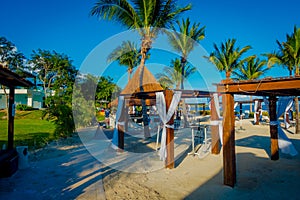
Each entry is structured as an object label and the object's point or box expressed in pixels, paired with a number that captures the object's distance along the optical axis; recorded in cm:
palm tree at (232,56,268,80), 2297
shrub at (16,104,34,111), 2786
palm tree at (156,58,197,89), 2486
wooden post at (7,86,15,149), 627
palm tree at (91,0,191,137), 1055
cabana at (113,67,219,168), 610
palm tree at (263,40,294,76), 1289
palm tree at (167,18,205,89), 1750
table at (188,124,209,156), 742
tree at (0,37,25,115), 2716
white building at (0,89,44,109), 3306
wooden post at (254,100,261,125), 1797
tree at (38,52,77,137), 1091
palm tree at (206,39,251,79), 2103
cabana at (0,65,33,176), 507
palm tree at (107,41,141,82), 1983
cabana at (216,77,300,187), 444
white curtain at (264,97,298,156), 654
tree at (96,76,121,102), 2622
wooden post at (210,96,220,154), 768
